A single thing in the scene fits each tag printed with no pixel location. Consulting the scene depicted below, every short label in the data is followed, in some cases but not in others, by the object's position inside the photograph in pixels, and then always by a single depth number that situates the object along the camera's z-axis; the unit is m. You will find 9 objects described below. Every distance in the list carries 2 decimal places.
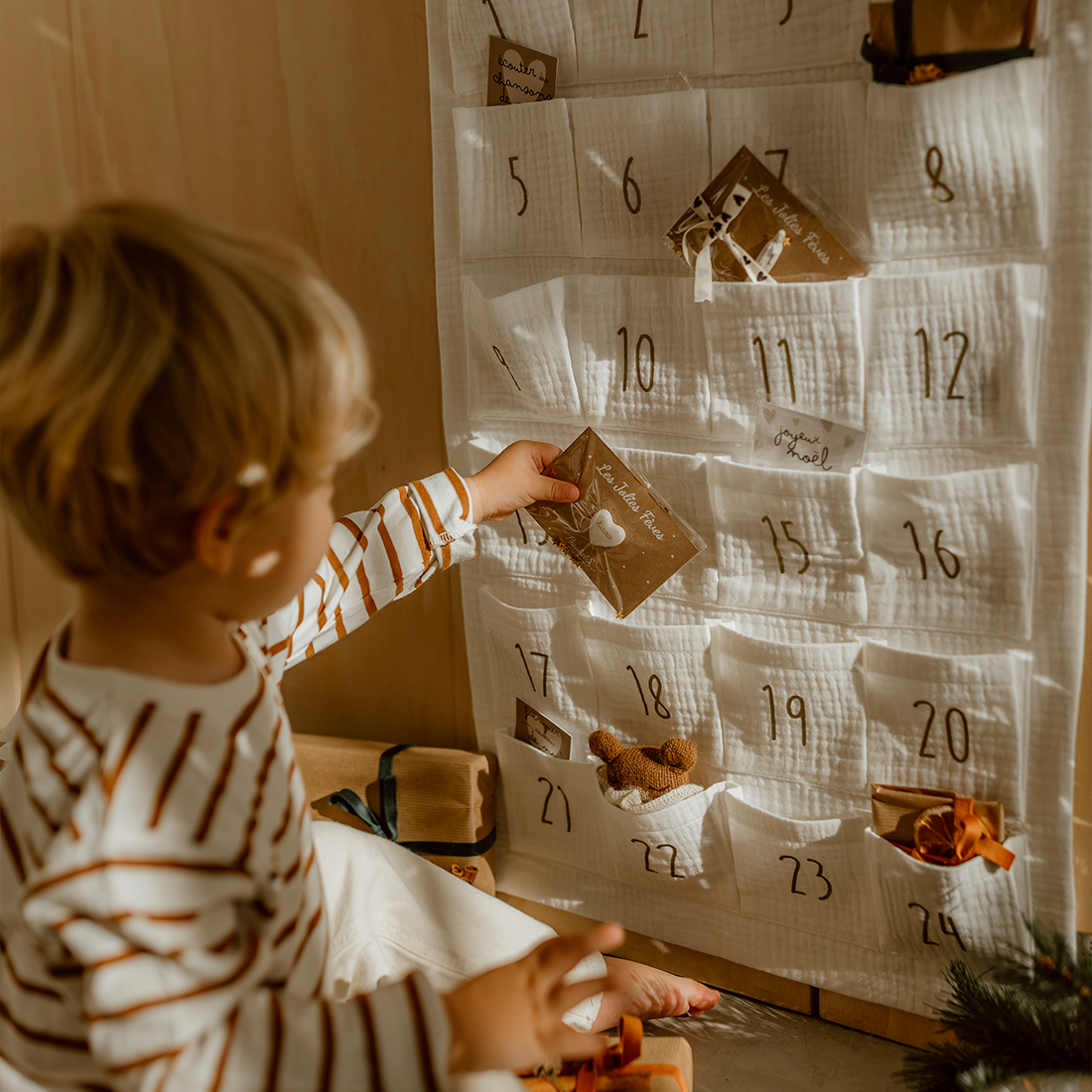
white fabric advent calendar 0.74
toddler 0.52
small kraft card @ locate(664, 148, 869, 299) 0.79
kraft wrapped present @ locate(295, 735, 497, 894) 1.08
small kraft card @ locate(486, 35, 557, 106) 0.88
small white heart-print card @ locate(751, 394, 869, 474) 0.81
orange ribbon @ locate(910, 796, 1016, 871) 0.81
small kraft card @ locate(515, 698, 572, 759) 1.03
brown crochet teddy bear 0.94
